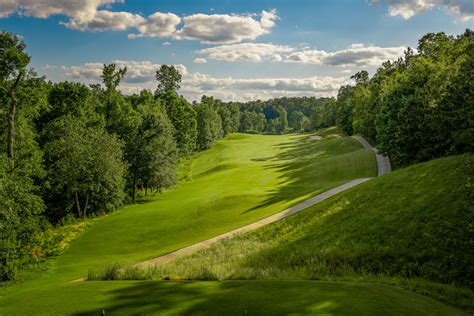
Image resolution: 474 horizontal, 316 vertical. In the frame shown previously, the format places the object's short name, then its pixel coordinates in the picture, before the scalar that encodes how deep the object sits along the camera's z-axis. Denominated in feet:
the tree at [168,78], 250.16
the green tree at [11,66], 99.96
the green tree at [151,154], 159.94
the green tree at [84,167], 133.59
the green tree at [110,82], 165.61
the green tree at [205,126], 329.11
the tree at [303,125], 638.90
